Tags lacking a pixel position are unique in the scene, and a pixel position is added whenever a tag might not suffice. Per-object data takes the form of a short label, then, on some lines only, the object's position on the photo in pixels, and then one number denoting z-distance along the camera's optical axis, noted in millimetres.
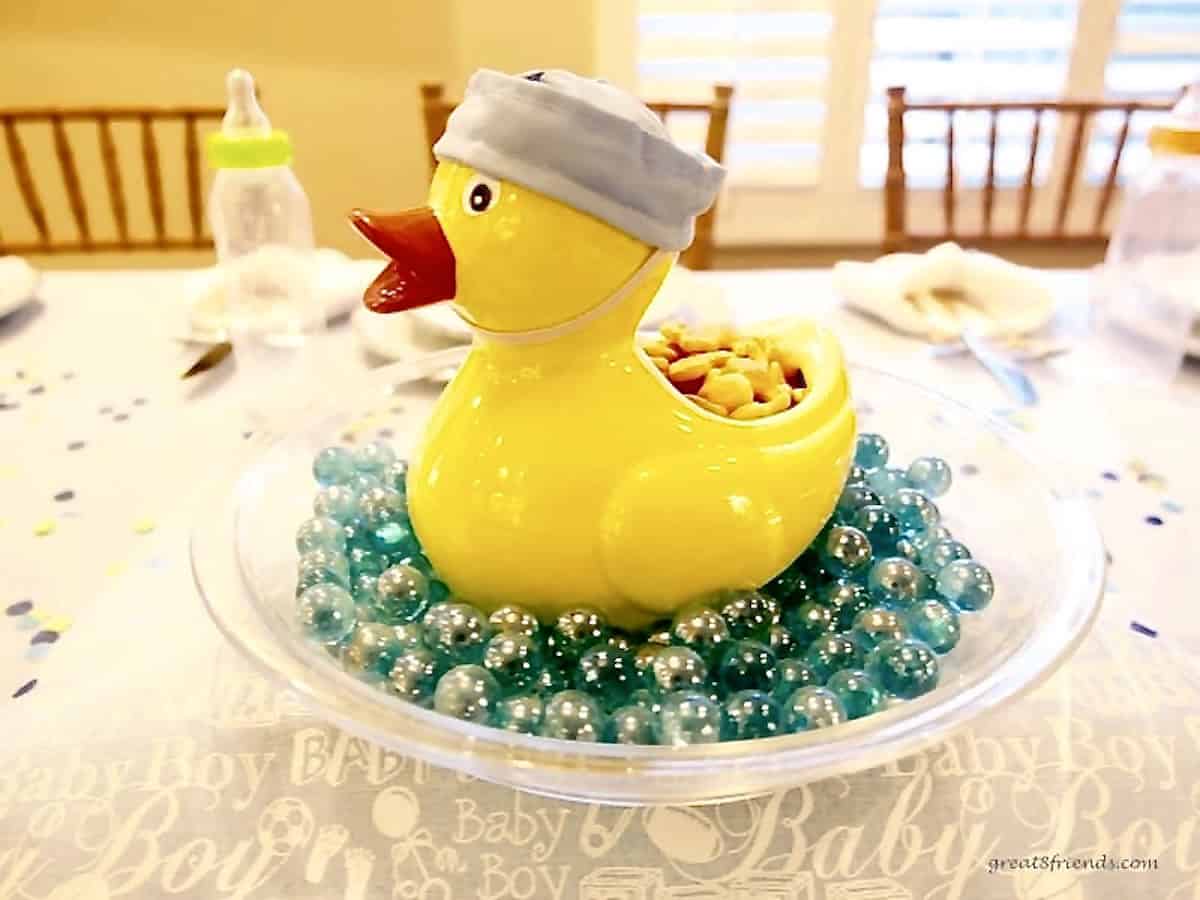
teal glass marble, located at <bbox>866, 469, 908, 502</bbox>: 608
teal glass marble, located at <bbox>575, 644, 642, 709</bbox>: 455
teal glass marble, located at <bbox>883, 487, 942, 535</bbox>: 582
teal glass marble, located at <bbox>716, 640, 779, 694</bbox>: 456
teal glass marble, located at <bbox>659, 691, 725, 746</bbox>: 416
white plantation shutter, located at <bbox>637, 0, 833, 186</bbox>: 1599
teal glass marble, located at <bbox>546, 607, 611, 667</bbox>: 468
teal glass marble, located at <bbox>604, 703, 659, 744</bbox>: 422
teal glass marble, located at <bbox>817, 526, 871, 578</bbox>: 532
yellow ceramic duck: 443
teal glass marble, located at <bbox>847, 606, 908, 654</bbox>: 483
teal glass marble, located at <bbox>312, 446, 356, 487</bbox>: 620
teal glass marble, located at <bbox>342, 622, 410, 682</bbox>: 462
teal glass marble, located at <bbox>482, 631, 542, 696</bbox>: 453
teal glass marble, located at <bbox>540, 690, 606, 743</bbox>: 423
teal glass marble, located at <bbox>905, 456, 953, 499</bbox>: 622
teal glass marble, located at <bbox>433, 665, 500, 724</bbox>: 434
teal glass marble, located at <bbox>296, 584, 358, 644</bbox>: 479
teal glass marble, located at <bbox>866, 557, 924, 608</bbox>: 516
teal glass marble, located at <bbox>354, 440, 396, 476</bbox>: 625
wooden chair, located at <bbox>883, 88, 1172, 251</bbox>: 1205
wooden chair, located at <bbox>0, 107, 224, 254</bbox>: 1288
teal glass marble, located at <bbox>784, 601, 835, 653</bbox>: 497
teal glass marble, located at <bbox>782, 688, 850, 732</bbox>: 424
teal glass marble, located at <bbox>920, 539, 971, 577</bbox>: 550
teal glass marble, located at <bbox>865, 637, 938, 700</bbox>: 455
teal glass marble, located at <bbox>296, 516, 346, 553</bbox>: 544
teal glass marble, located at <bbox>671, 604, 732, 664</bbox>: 462
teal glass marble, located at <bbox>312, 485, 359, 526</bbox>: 577
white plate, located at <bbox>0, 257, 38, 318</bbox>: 918
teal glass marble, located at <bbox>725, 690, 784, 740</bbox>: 428
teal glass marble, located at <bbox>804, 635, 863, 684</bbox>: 475
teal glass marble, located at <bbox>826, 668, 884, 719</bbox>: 441
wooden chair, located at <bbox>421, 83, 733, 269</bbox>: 1208
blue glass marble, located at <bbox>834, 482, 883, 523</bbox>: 575
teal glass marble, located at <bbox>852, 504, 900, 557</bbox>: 560
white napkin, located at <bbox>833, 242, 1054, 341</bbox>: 881
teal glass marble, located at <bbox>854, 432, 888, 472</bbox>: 650
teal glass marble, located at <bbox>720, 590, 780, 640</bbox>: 475
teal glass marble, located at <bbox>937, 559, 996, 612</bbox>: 514
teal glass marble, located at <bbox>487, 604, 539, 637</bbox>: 466
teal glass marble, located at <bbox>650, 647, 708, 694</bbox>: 442
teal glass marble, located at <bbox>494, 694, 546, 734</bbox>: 426
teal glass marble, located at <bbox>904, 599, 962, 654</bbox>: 490
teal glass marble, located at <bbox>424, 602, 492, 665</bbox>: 467
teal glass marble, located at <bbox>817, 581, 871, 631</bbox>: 510
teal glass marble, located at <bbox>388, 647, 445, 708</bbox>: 452
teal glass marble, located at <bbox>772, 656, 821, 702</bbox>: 456
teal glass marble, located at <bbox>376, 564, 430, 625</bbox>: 507
